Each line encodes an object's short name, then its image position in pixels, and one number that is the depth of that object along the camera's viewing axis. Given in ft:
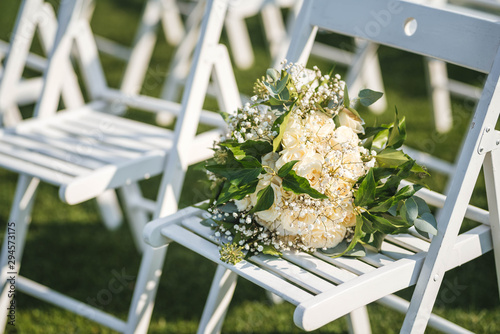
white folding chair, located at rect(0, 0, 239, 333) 7.23
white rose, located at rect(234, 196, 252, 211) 6.40
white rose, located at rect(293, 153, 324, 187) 6.25
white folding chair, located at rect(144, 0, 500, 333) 6.16
